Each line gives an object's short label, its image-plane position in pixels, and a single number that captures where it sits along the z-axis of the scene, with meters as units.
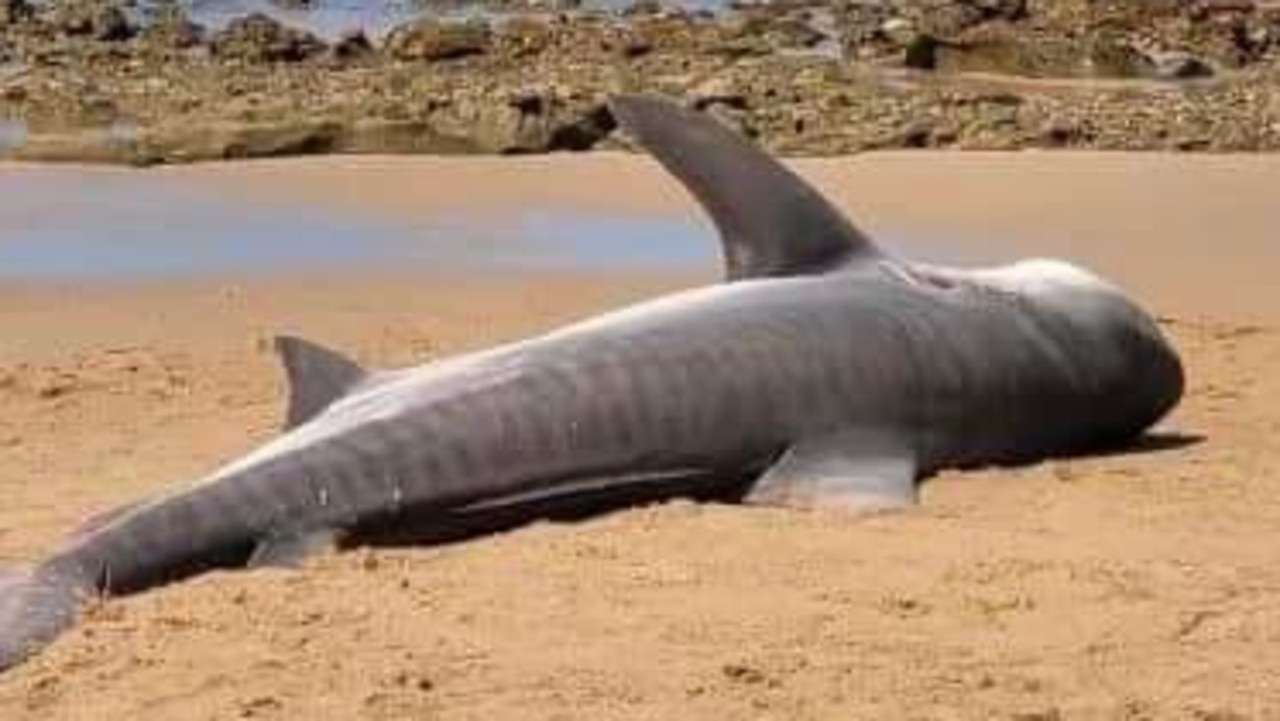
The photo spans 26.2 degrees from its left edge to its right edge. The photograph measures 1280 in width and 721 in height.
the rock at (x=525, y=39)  26.19
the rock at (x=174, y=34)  27.19
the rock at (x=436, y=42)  25.39
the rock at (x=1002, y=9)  31.45
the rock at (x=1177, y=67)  24.45
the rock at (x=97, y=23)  28.17
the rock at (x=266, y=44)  25.52
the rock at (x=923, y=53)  24.58
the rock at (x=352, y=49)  25.52
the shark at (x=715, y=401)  6.42
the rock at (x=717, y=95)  19.97
